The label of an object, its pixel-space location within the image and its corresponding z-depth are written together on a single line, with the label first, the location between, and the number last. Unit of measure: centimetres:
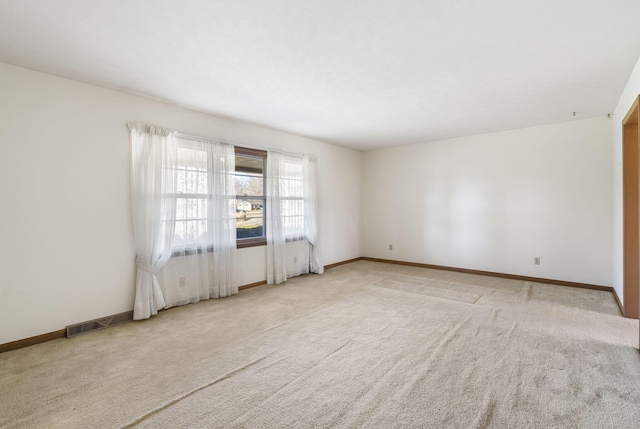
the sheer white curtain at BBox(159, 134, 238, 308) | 381
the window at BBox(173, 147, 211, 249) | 381
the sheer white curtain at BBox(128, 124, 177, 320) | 341
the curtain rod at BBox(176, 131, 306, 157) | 383
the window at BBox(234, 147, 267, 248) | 460
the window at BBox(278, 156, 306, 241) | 511
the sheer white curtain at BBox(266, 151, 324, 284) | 490
